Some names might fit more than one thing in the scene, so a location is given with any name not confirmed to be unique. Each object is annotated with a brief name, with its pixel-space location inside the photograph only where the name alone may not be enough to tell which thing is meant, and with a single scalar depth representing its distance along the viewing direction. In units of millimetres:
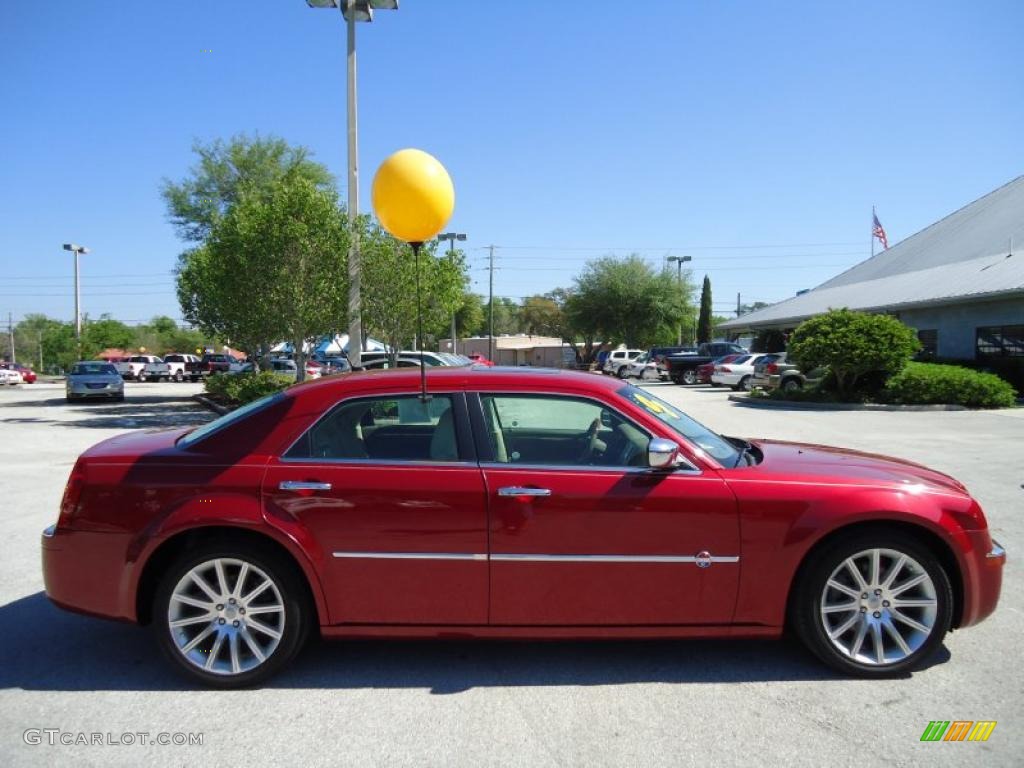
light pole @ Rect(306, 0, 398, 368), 14367
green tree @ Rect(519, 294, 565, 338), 89381
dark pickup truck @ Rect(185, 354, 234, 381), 45375
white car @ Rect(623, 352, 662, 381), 37375
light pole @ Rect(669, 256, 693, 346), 54794
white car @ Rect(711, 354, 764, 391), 28672
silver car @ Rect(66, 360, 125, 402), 24297
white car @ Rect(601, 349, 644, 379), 40906
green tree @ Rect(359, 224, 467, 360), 17297
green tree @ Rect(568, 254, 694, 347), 52688
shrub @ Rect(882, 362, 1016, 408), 18609
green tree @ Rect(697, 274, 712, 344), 64250
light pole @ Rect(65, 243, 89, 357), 50003
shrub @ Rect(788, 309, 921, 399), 19312
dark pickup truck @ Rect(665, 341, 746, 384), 33906
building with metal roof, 22131
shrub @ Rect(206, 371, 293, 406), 19250
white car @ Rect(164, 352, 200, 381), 46812
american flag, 47594
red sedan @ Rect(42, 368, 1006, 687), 3438
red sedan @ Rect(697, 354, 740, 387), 29891
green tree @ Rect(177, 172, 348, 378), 16031
